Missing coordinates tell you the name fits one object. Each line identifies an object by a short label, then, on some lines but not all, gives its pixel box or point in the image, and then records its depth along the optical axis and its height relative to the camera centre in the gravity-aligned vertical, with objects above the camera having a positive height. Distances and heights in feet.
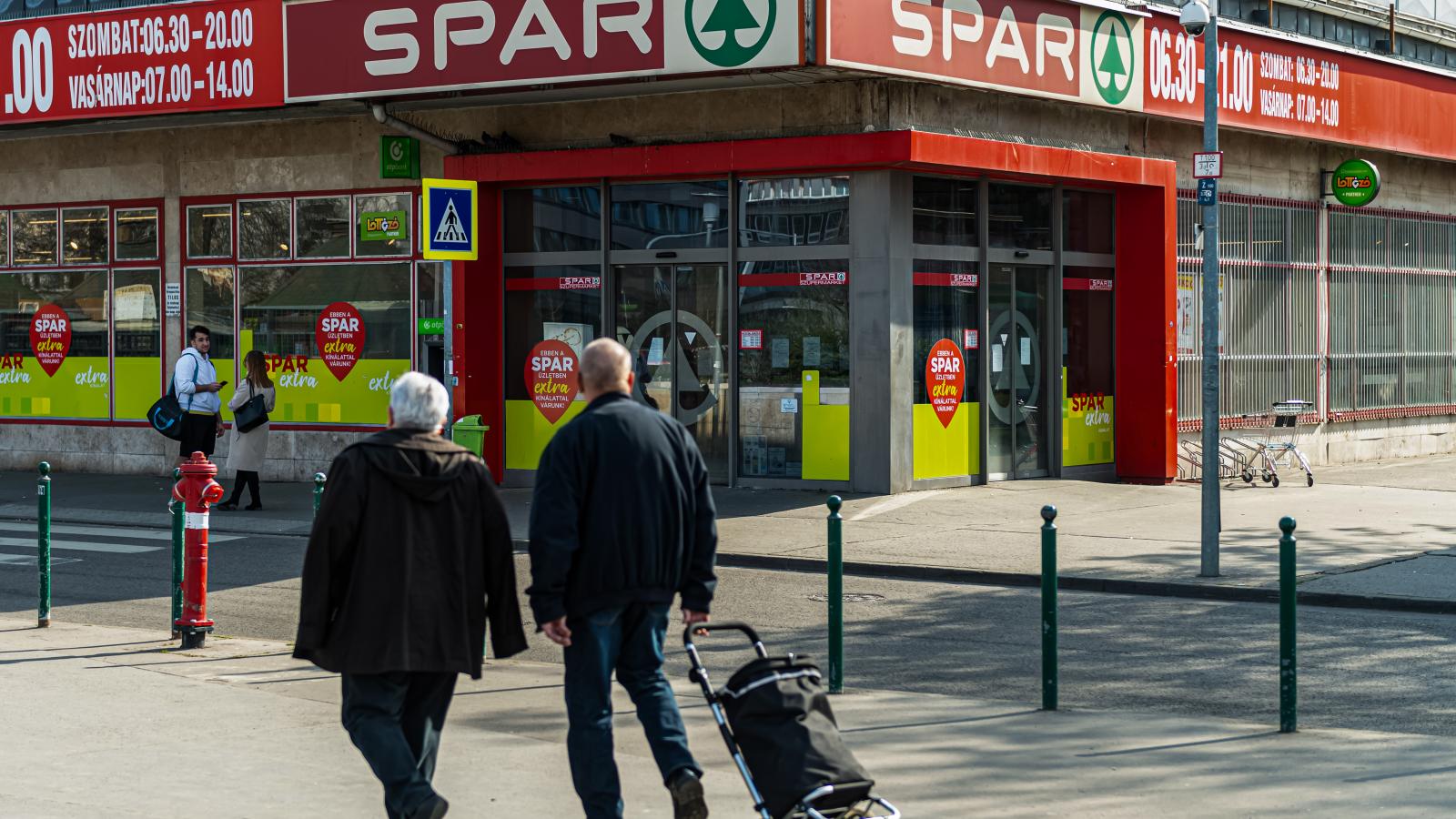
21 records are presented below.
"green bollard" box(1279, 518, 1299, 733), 26.12 -3.89
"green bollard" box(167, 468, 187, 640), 35.04 -3.29
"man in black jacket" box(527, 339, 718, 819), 19.42 -2.07
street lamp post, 42.37 +0.99
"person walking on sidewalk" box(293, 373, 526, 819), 18.81 -2.09
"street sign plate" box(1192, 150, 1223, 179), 42.11 +5.15
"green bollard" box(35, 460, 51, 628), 36.58 -3.21
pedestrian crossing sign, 46.52 +4.42
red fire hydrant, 33.65 -2.98
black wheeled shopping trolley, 17.76 -3.71
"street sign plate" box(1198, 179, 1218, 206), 42.39 +4.54
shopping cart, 66.90 -2.61
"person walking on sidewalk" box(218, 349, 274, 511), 60.23 -2.23
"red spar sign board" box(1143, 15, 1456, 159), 67.15 +12.01
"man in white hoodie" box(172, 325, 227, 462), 61.05 -0.18
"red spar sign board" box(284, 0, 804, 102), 54.60 +11.26
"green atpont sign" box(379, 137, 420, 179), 66.18 +8.58
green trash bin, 45.06 -1.25
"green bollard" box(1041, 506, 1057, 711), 28.19 -3.83
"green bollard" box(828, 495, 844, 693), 29.73 -3.88
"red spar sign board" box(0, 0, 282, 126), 64.69 +12.44
